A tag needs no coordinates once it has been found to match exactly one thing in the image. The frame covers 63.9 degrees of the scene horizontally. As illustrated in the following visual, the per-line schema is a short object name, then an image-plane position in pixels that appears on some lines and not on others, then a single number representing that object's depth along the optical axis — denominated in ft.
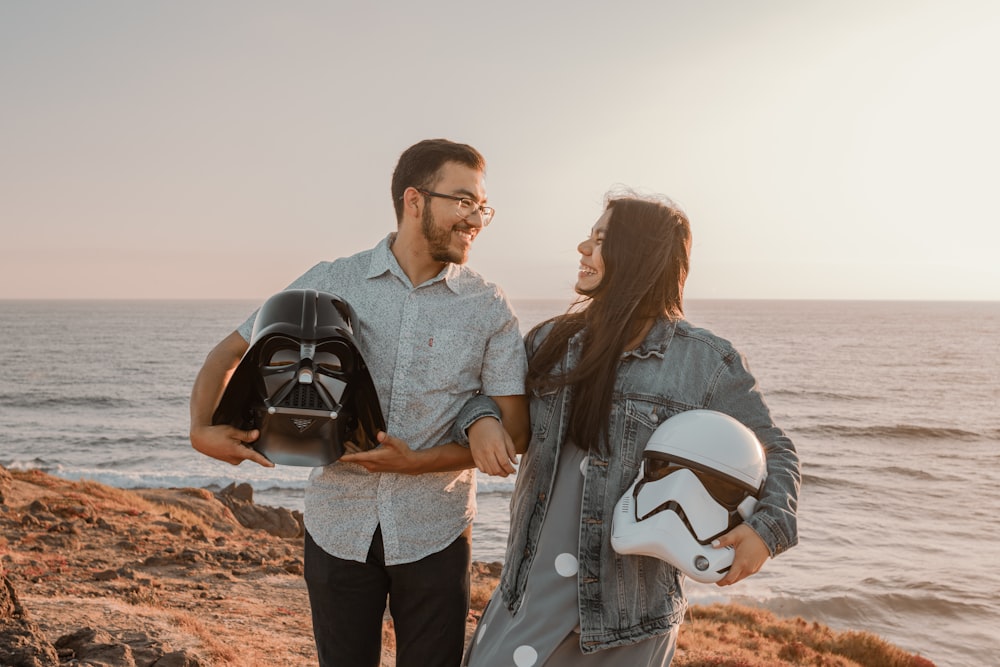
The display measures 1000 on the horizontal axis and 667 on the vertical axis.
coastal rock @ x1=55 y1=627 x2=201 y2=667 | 14.52
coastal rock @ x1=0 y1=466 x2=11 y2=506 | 49.91
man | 9.79
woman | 8.58
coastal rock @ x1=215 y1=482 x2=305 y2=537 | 61.62
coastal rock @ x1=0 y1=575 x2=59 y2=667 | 11.82
